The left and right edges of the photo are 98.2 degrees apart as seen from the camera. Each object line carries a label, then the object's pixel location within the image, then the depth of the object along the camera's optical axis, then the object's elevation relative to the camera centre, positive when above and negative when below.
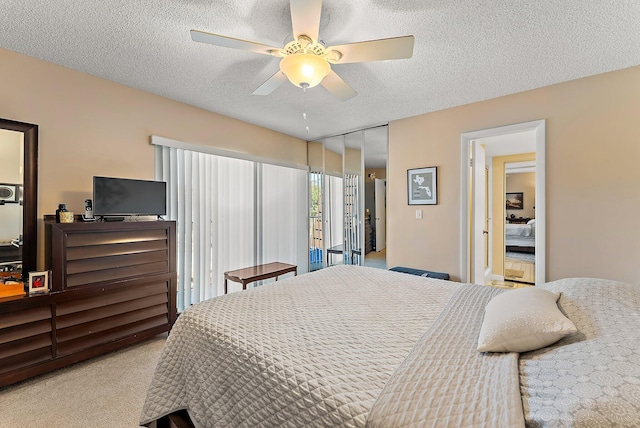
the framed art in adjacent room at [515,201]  8.10 +0.36
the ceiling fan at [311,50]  1.49 +0.96
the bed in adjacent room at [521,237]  6.54 -0.61
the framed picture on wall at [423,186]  3.45 +0.35
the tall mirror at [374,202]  4.23 +0.17
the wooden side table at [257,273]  3.30 -0.75
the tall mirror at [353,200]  4.21 +0.20
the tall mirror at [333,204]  4.57 +0.16
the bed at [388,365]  0.72 -0.53
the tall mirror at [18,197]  2.07 +0.13
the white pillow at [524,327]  0.96 -0.41
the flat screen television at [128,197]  2.34 +0.15
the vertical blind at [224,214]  3.18 -0.01
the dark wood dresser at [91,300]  1.93 -0.69
